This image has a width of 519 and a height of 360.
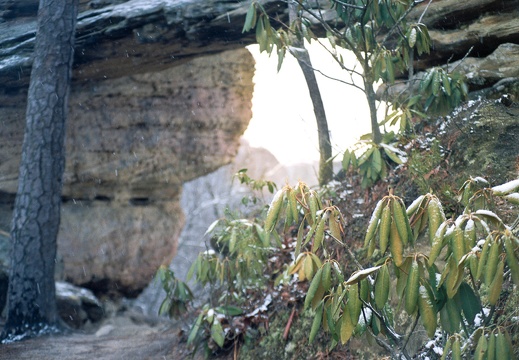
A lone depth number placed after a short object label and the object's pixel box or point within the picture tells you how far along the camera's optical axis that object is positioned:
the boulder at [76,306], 8.43
